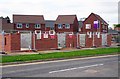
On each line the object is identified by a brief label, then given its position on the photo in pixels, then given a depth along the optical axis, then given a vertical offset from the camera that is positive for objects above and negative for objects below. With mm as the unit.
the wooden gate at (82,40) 38750 -51
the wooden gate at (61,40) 34938 -37
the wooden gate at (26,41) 30188 -123
